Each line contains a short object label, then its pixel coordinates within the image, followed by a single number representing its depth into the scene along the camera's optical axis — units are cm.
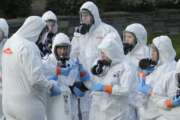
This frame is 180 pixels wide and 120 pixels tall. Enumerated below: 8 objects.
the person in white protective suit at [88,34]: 1182
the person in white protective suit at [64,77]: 1013
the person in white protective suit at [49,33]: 1207
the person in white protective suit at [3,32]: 1163
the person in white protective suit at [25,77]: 934
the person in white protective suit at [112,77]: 977
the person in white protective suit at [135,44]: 1093
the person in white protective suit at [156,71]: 962
